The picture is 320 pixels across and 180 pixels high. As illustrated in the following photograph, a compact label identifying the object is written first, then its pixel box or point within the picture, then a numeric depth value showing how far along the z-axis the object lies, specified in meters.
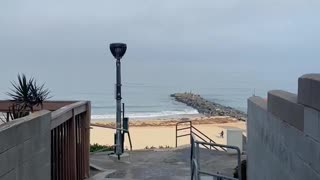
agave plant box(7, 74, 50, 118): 7.27
